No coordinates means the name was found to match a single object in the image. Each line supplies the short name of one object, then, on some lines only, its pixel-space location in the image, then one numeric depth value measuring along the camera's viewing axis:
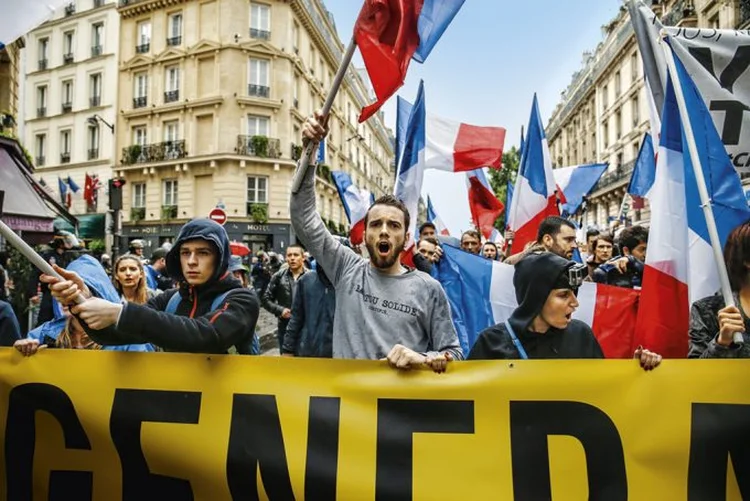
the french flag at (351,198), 8.03
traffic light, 11.49
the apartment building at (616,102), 27.75
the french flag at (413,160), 5.15
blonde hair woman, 4.25
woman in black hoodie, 2.61
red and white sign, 14.36
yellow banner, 2.19
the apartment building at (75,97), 33.25
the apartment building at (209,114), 30.61
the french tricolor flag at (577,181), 9.23
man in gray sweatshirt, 2.62
